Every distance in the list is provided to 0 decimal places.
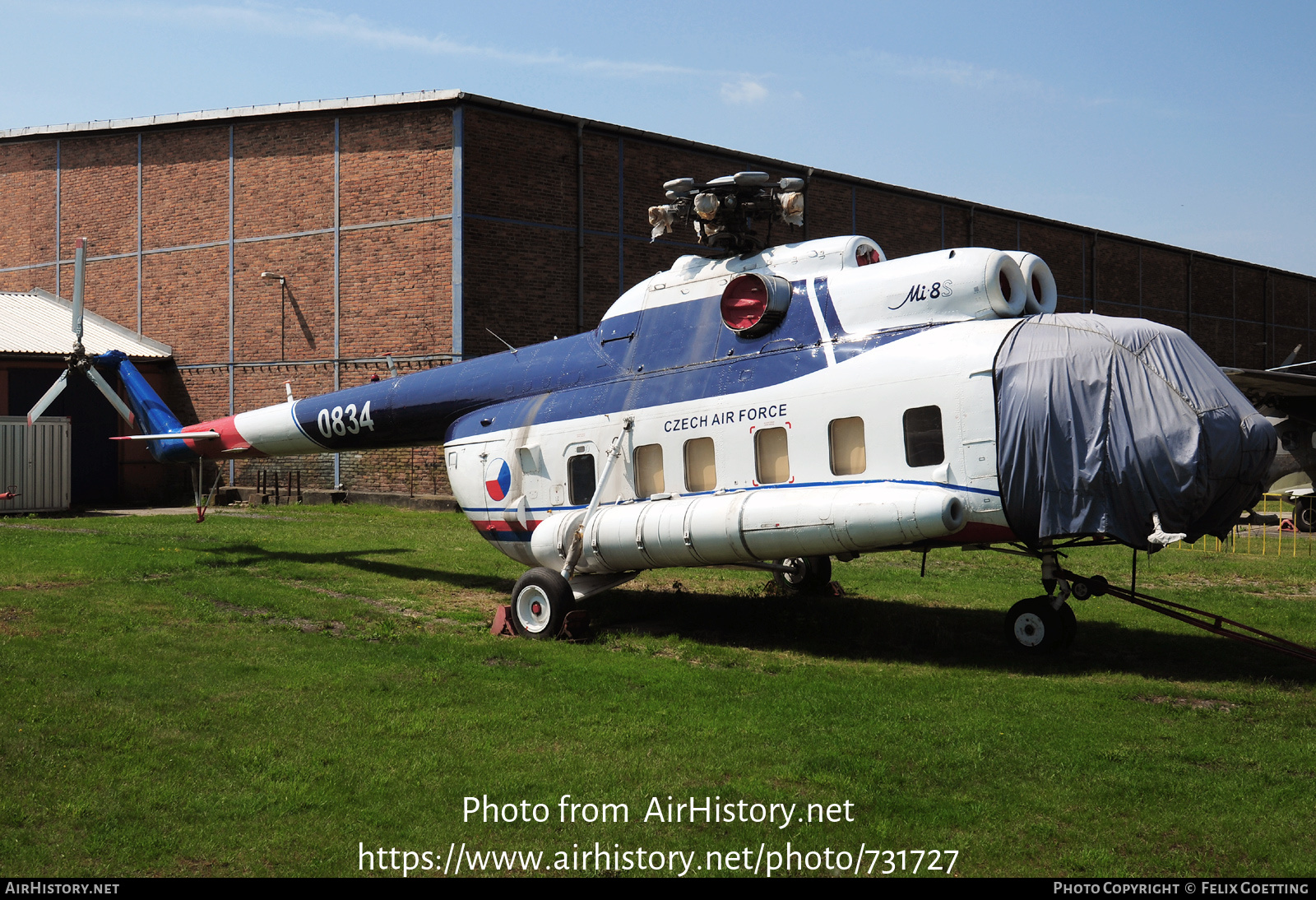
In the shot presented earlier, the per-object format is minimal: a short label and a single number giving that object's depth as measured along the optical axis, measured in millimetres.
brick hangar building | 30375
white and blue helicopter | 9289
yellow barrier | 22328
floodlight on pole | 32812
